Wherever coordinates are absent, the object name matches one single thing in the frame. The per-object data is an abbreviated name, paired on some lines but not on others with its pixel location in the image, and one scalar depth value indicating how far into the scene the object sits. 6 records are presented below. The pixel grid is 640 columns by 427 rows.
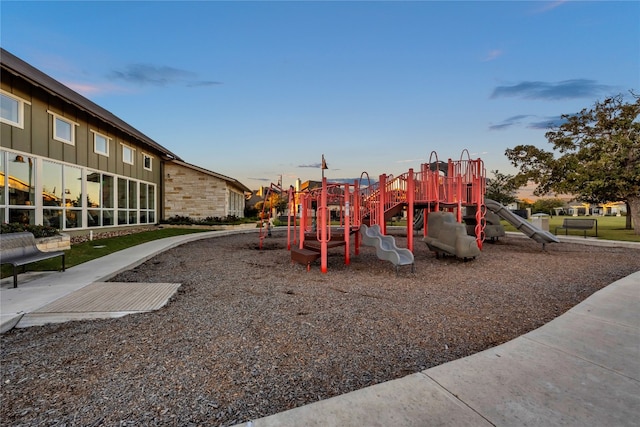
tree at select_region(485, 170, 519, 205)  35.19
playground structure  10.11
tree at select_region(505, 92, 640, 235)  16.31
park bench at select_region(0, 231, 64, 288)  5.91
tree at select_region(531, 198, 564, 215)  73.93
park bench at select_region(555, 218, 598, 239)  15.91
